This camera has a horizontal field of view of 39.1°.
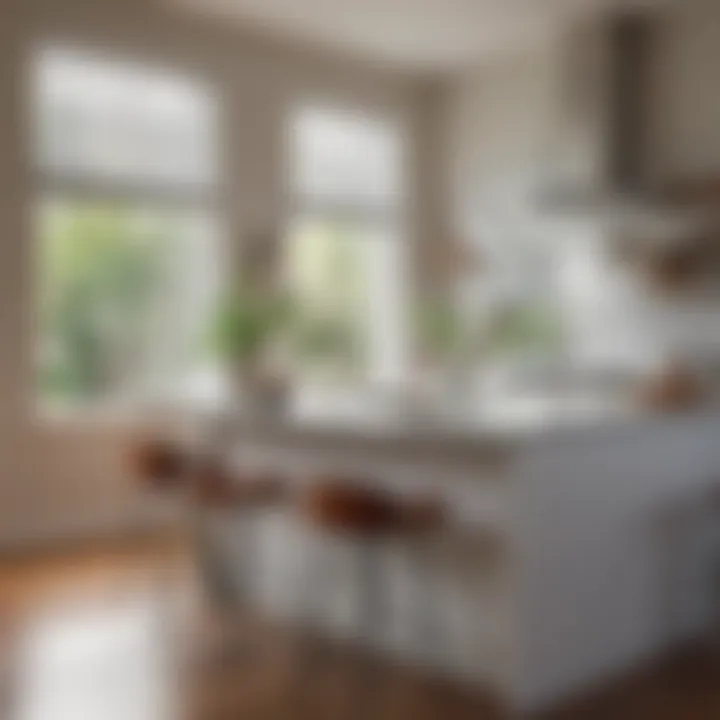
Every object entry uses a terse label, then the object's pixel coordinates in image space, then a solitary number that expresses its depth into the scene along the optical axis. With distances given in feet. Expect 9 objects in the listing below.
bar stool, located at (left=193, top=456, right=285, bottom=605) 13.75
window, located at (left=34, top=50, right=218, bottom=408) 18.94
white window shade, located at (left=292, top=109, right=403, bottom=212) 22.50
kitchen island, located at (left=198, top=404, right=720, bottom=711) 11.18
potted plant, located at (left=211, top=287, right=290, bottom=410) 15.25
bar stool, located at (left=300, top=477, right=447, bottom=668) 11.43
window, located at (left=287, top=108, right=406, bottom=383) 22.57
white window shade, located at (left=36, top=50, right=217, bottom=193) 18.79
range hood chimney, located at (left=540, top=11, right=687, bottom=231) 19.71
